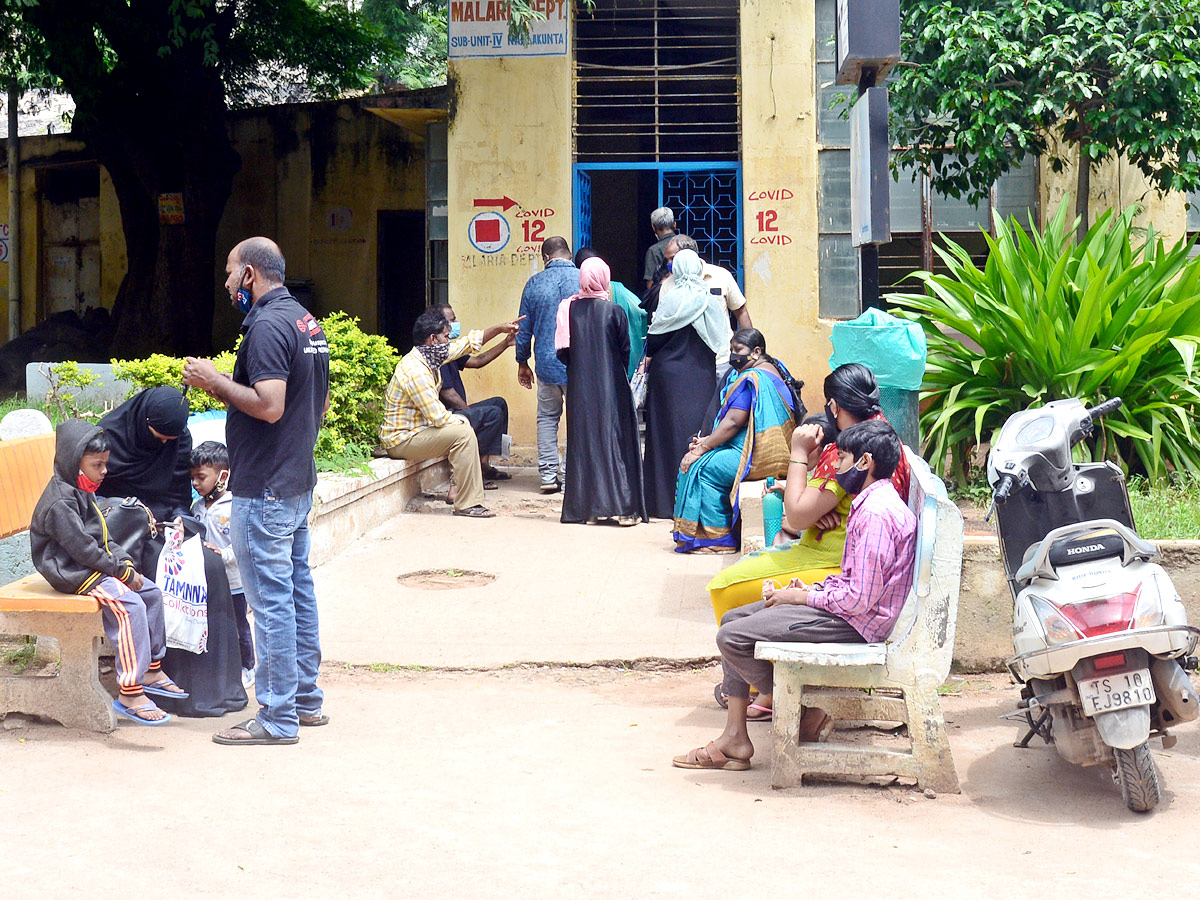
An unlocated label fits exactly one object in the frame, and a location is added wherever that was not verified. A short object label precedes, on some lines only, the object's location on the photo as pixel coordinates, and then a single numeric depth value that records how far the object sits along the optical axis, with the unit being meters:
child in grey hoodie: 4.56
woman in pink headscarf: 8.42
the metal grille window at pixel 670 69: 10.98
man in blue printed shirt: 9.25
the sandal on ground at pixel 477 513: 8.66
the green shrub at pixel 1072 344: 7.19
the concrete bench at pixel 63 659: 4.58
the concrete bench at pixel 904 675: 3.94
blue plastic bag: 5.53
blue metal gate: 11.02
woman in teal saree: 6.97
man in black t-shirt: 4.47
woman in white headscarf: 8.41
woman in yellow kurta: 4.39
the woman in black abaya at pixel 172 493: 4.90
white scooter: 3.73
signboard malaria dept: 10.85
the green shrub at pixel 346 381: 7.93
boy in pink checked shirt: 4.01
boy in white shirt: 5.16
